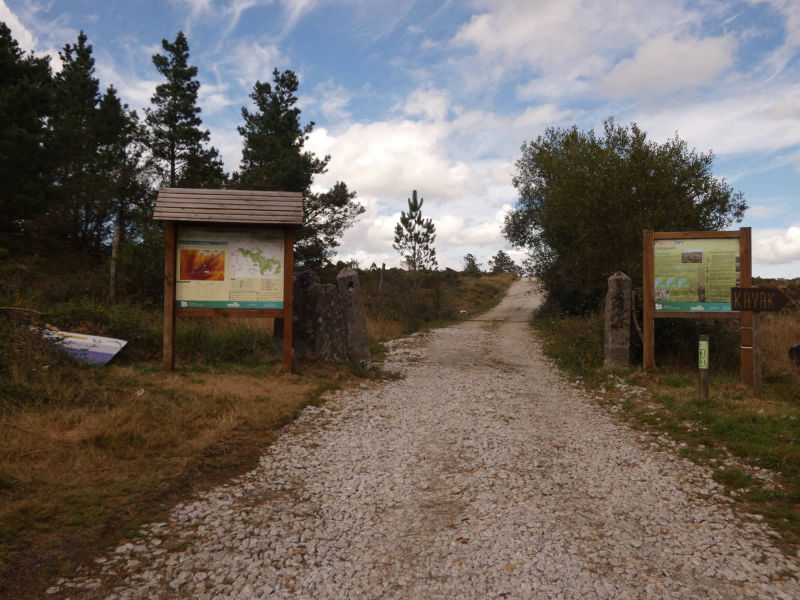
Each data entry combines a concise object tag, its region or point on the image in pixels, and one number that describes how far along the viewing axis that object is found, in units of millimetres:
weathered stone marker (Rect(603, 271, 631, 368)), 11133
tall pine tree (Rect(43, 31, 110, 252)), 18594
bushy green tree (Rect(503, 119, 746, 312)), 14305
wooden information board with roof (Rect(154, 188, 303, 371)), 9664
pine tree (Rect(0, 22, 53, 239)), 16359
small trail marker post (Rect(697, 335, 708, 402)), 7793
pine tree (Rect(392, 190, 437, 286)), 31578
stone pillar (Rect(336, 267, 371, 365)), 11148
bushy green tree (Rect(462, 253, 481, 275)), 68625
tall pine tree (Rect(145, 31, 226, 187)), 25562
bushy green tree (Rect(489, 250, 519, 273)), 73894
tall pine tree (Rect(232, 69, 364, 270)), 25109
